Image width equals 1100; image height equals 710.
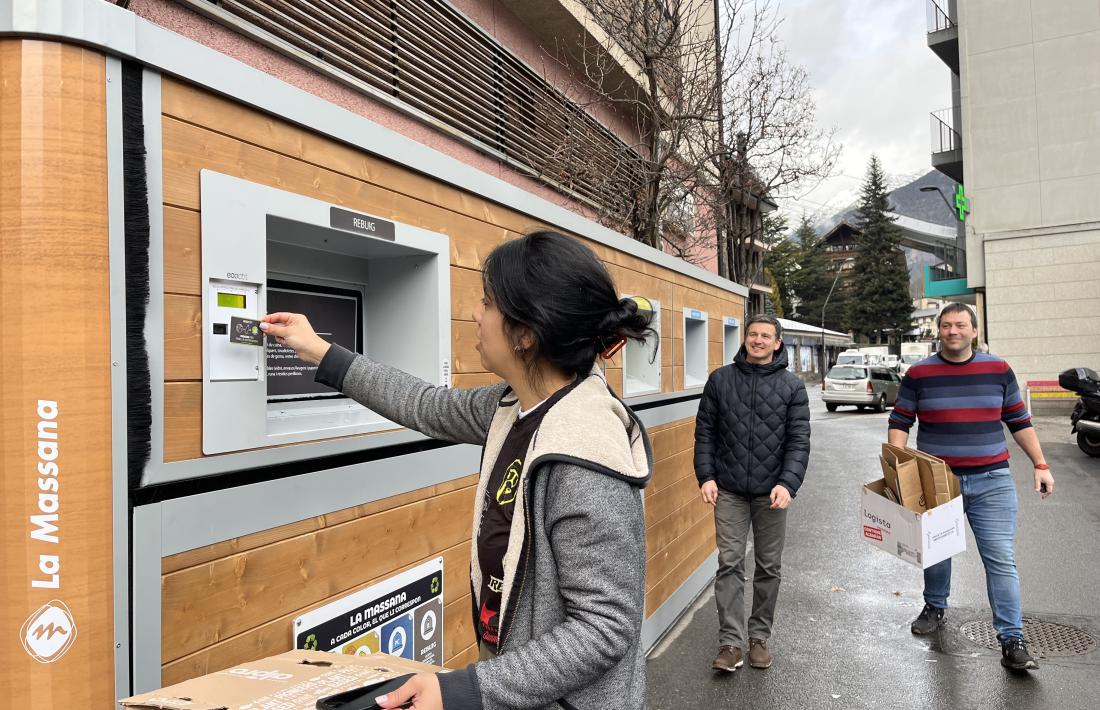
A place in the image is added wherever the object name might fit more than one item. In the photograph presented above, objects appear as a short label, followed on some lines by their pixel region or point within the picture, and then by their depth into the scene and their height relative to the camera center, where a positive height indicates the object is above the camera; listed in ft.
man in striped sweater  13.69 -1.57
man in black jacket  14.11 -2.12
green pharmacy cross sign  77.40 +16.11
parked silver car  77.87 -3.19
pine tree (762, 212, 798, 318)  203.92 +26.97
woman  4.19 -0.83
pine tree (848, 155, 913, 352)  198.29 +19.25
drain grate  14.49 -5.71
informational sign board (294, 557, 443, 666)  6.93 -2.55
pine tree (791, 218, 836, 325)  236.84 +24.84
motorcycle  39.24 -2.52
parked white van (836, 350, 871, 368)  134.27 +0.03
